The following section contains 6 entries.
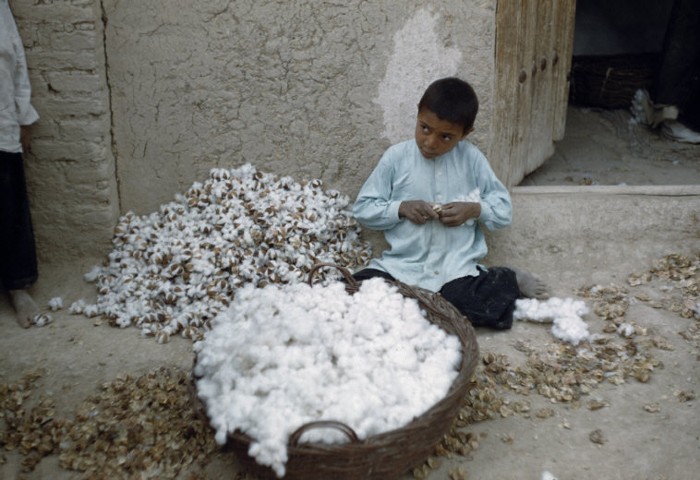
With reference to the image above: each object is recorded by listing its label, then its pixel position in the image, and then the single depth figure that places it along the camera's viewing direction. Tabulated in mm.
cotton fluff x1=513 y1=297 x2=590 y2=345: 2984
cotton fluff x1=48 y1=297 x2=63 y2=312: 3281
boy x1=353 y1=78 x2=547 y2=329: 3094
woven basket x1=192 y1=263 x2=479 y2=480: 1869
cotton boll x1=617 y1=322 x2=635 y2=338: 3008
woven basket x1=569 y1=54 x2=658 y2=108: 5434
